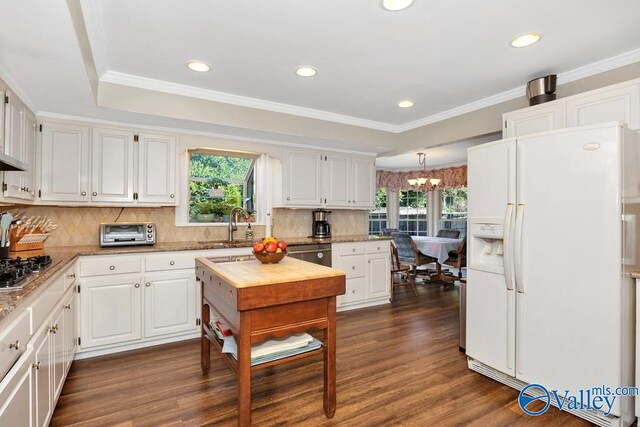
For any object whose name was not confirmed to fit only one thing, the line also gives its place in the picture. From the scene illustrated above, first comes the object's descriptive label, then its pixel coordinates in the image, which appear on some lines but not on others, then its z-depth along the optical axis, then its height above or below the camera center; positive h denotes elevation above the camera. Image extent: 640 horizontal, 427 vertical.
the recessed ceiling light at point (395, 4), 1.98 +1.25
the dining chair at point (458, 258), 5.82 -0.80
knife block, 2.72 -0.24
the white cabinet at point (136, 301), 2.91 -0.81
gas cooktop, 1.56 -0.31
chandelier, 6.95 +0.70
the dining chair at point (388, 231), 7.74 -0.42
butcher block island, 1.78 -0.54
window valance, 7.54 +0.86
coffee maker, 4.68 -0.17
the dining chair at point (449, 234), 6.98 -0.44
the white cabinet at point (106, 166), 3.05 +0.45
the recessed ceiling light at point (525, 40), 2.36 +1.25
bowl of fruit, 2.28 -0.26
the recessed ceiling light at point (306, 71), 2.89 +1.25
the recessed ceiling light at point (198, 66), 2.77 +1.23
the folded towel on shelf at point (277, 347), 1.96 -0.82
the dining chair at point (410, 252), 6.11 -0.74
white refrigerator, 1.95 -0.30
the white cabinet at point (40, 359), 1.26 -0.69
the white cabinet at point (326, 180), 4.36 +0.45
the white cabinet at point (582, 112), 2.32 +0.80
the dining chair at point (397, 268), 4.92 -0.85
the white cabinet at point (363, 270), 4.35 -0.78
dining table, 5.93 -0.63
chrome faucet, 4.06 -0.06
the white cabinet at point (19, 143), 2.32 +0.53
